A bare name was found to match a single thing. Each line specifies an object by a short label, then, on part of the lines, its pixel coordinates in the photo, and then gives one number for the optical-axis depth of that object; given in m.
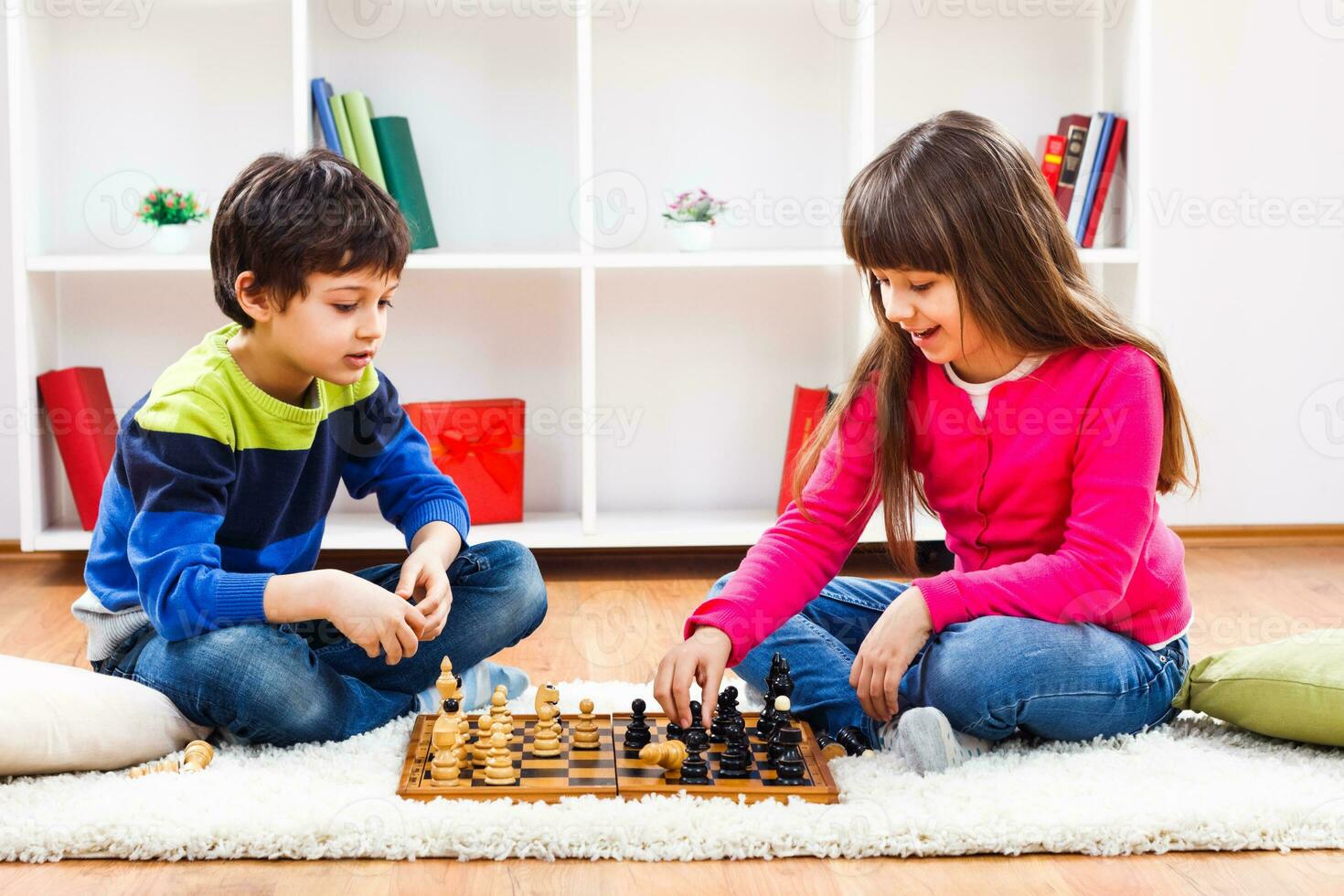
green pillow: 1.45
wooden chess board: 1.30
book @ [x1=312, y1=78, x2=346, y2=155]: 2.45
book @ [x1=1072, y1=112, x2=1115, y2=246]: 2.55
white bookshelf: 2.67
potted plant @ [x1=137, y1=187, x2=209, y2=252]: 2.52
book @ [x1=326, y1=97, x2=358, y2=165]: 2.47
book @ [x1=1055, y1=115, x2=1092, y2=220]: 2.57
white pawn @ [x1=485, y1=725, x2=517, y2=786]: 1.31
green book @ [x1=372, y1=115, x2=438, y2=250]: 2.53
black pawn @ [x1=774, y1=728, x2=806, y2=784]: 1.33
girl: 1.42
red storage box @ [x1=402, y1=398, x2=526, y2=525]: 2.59
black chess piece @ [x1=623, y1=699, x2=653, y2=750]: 1.40
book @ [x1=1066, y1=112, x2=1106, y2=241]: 2.56
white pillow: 1.35
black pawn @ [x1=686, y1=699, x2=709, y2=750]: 1.40
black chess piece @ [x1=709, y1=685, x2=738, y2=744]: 1.40
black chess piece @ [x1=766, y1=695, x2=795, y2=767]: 1.36
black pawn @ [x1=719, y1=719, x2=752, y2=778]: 1.34
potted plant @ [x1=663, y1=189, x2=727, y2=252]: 2.57
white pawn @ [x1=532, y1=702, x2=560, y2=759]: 1.39
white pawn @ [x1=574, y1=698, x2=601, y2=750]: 1.41
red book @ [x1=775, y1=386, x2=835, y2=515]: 2.60
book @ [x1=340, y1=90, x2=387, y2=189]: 2.47
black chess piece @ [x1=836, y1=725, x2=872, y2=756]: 1.48
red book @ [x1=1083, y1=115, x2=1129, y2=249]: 2.54
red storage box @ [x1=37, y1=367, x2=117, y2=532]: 2.54
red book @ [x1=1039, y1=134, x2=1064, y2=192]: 2.58
